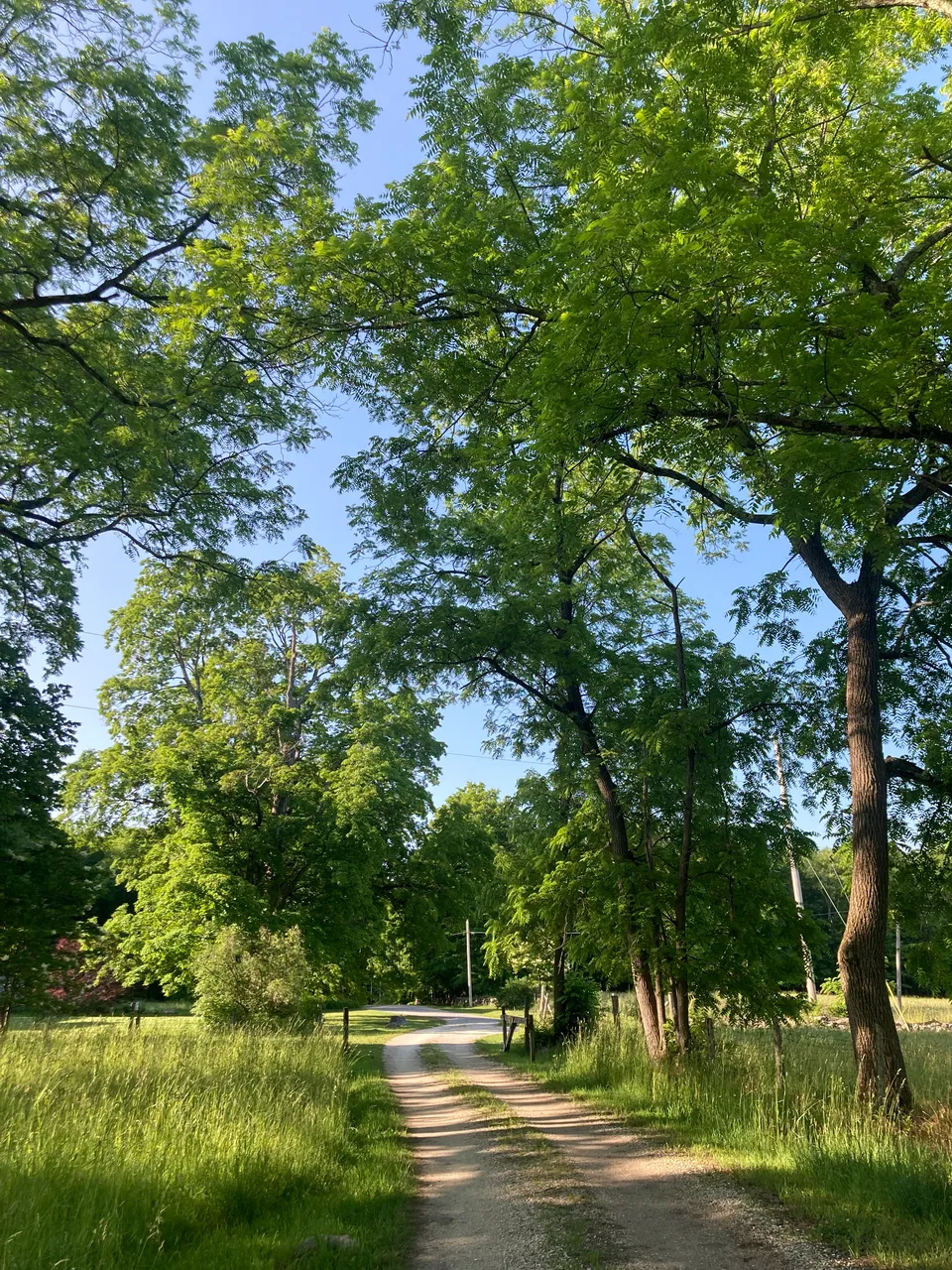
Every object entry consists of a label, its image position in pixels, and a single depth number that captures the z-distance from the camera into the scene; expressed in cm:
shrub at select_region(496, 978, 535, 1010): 1850
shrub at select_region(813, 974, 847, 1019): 1173
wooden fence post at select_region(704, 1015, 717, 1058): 1047
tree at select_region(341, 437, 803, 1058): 963
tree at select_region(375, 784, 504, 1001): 2212
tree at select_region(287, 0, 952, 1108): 516
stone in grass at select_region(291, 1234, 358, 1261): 461
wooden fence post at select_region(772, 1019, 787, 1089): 860
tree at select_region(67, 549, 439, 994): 1828
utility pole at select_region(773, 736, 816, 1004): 1120
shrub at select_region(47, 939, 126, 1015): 1582
